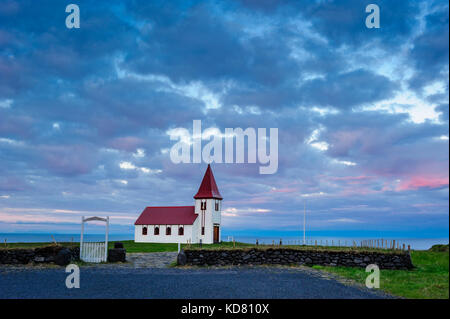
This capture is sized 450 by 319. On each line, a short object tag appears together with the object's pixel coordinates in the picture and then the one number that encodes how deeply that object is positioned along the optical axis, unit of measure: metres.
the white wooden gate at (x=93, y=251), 25.25
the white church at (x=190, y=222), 53.38
